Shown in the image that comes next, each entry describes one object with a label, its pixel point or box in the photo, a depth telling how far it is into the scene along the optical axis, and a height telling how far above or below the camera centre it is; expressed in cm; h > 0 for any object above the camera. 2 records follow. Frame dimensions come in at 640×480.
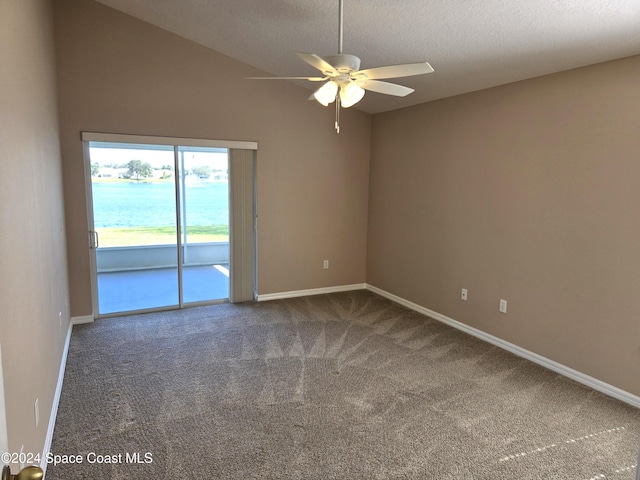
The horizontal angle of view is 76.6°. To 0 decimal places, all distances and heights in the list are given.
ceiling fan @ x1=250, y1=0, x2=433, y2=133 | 225 +68
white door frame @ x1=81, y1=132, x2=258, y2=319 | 431 +53
